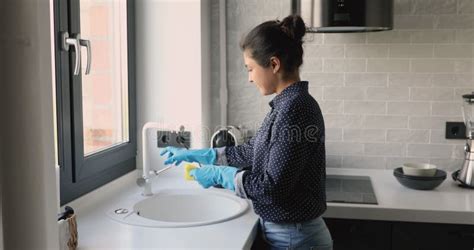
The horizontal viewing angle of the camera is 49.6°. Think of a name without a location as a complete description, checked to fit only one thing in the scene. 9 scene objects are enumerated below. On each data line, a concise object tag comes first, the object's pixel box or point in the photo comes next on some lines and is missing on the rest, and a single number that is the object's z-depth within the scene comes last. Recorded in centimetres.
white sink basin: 206
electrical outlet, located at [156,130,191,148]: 247
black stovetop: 208
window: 179
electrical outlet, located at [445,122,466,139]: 251
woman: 150
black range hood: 218
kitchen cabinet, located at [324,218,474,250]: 195
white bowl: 224
